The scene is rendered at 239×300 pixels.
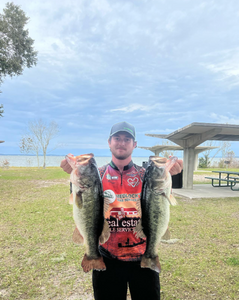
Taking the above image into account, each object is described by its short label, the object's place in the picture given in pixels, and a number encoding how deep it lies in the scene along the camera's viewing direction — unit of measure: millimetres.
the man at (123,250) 1957
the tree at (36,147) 37469
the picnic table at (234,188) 12348
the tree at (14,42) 16453
